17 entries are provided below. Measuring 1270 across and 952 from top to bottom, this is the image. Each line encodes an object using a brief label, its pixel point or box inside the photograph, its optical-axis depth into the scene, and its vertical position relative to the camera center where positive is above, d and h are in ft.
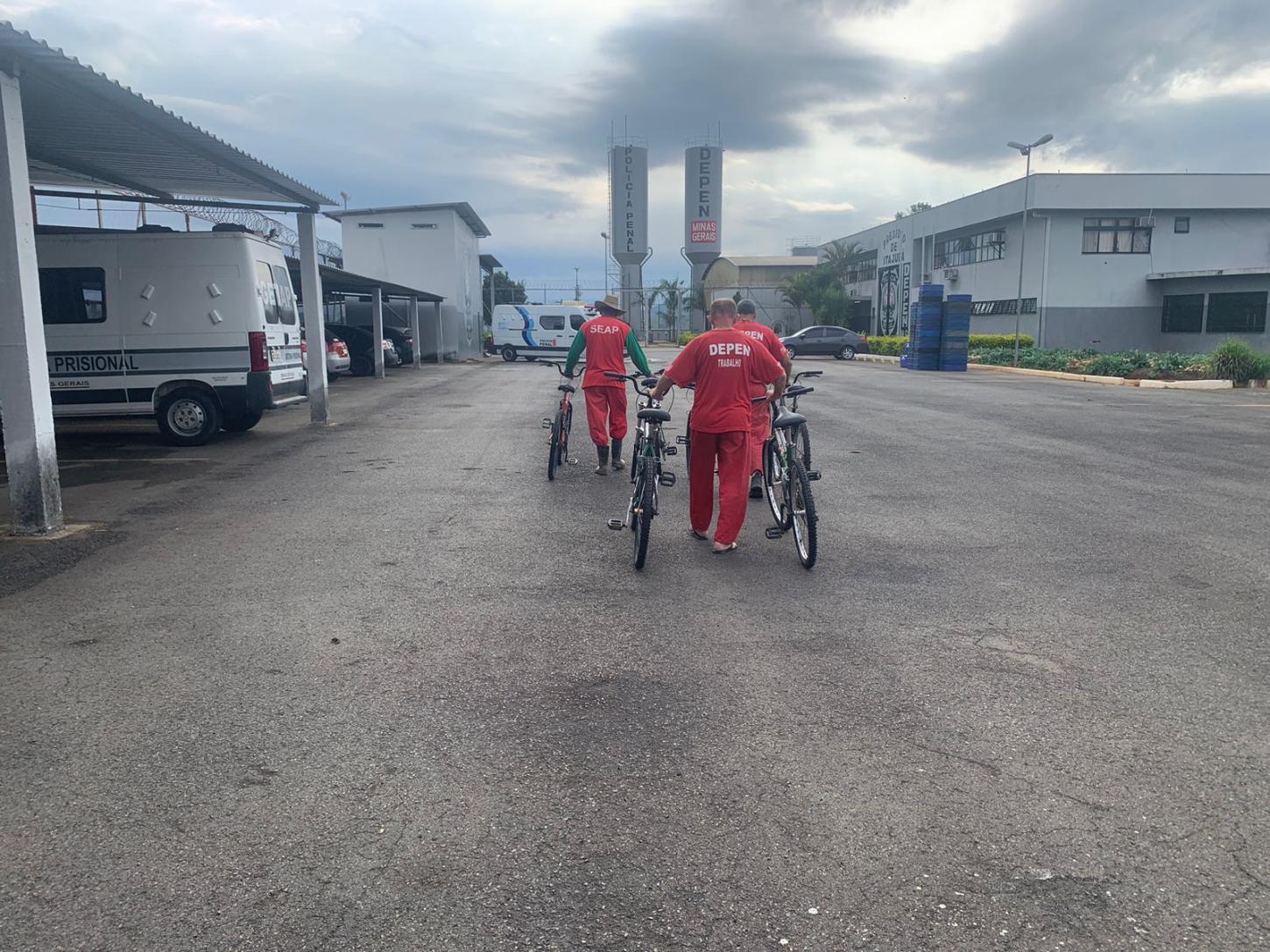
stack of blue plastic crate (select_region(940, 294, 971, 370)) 106.11 -0.91
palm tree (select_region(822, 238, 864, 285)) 220.84 +15.87
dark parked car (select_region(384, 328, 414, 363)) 113.11 -1.44
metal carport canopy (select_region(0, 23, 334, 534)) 24.57 +6.58
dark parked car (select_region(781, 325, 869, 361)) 145.38 -2.18
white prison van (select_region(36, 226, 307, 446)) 39.70 +0.40
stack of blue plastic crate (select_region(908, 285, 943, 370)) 107.86 -0.25
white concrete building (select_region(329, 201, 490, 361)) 140.67 +10.83
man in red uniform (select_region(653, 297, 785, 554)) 22.56 -1.40
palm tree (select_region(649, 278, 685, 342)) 266.36 +7.86
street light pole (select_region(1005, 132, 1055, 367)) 105.17 +19.16
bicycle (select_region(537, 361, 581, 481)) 33.94 -3.48
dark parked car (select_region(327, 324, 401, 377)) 99.25 -1.82
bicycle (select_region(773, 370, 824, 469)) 27.43 -2.98
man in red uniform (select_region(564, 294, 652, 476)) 33.24 -1.01
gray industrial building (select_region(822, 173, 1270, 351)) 139.33 +10.88
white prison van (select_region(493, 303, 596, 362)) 135.33 +0.57
